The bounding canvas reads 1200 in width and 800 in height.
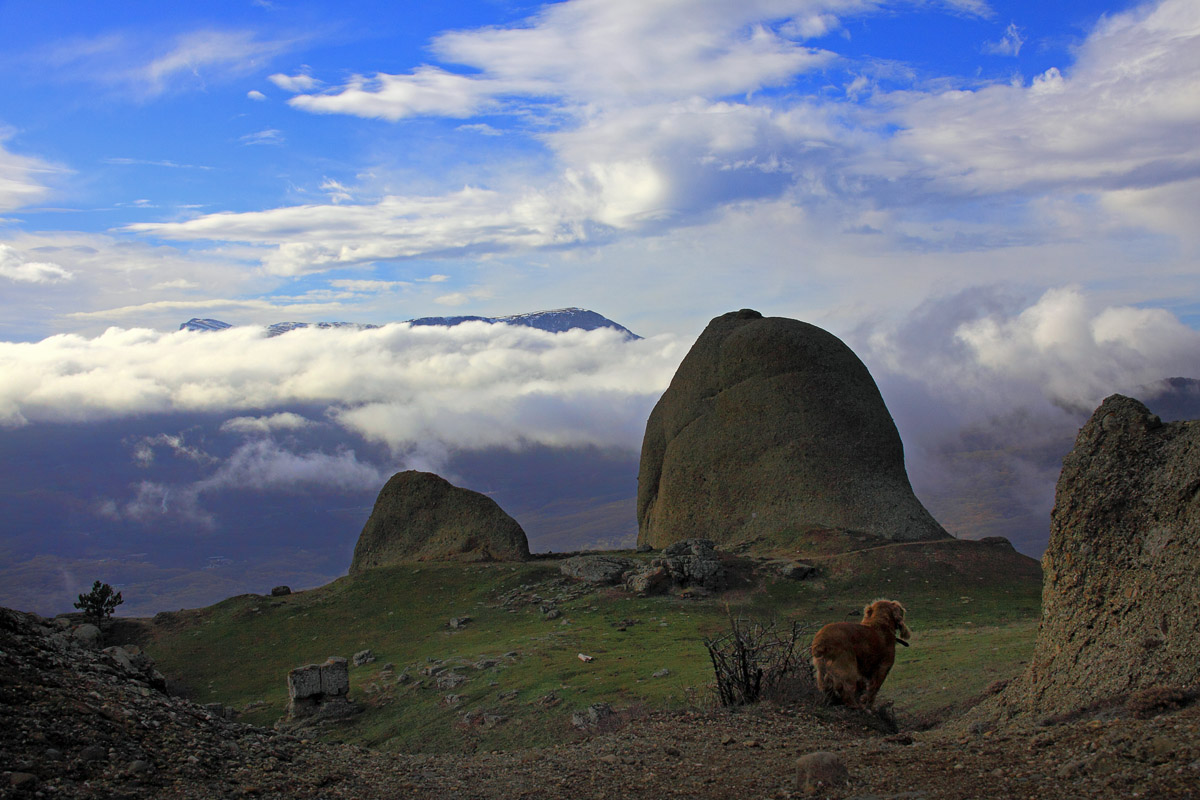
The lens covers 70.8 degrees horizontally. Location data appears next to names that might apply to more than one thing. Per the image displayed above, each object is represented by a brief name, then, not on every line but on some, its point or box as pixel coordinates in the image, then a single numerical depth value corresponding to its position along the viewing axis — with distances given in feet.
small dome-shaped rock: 95.35
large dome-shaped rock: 93.30
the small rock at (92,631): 62.02
